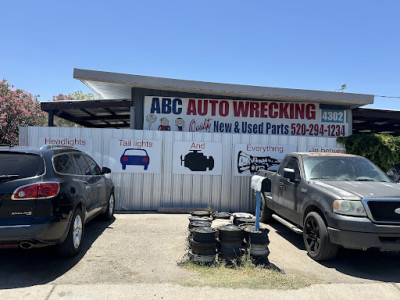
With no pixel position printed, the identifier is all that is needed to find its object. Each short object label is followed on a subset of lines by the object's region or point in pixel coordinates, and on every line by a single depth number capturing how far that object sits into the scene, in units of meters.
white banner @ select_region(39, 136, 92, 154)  8.84
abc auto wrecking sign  10.55
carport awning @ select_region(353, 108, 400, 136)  11.25
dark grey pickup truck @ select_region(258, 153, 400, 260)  4.42
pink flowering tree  13.73
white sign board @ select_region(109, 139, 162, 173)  8.91
